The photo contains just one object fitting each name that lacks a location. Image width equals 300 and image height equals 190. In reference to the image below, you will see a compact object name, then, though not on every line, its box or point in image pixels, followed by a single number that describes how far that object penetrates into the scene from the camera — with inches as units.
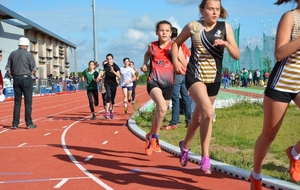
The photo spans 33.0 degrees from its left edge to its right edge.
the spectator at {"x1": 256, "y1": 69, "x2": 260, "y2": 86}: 1870.3
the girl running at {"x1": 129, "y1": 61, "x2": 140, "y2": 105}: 813.1
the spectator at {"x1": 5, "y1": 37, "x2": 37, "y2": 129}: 526.3
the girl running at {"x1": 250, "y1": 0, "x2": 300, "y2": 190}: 176.7
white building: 2134.6
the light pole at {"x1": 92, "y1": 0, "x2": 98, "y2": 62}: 1349.7
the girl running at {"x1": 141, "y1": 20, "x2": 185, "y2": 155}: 330.3
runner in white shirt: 692.1
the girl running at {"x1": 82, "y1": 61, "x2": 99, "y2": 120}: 629.9
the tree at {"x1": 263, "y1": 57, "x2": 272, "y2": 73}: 1528.1
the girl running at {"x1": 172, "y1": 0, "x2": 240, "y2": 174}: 240.7
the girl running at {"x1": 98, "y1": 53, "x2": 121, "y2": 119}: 634.8
